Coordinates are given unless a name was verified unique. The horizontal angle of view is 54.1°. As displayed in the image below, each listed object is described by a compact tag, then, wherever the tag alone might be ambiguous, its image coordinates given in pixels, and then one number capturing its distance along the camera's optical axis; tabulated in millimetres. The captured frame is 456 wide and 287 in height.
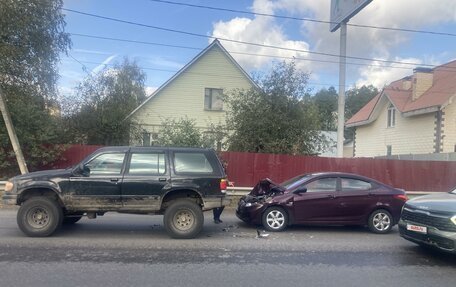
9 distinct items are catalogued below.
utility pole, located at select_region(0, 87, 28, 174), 15039
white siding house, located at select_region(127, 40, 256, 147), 27312
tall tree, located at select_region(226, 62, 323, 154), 19066
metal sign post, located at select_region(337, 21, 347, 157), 18078
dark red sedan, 10125
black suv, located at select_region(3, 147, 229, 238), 8750
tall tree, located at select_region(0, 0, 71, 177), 16391
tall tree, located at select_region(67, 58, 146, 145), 21797
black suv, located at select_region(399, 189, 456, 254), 7004
